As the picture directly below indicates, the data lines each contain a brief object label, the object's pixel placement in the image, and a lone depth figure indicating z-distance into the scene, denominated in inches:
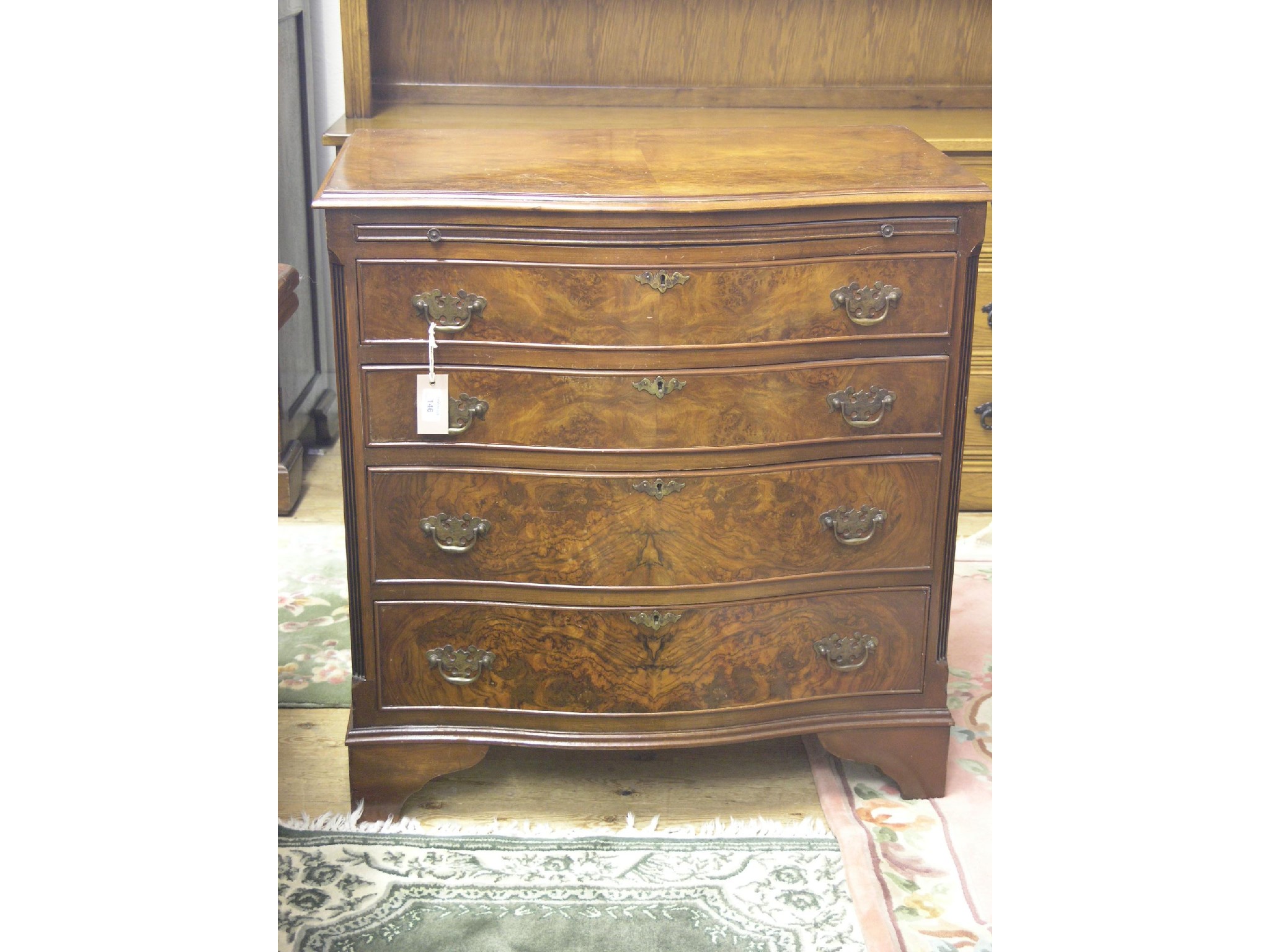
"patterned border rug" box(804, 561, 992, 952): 66.4
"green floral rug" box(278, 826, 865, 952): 65.4
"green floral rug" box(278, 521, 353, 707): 89.4
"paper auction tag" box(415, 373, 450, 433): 66.6
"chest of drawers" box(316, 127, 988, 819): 65.3
